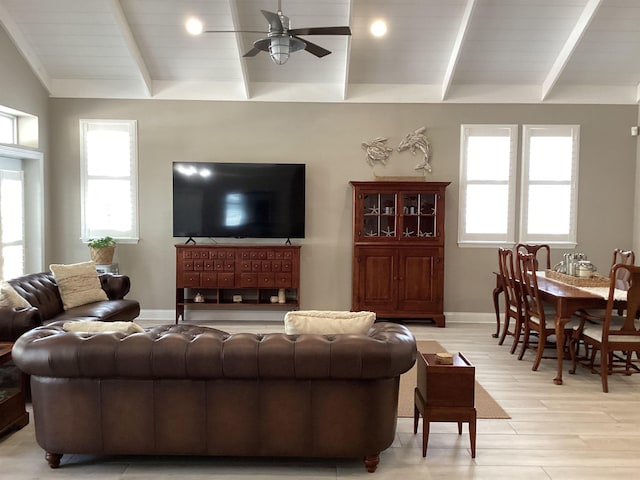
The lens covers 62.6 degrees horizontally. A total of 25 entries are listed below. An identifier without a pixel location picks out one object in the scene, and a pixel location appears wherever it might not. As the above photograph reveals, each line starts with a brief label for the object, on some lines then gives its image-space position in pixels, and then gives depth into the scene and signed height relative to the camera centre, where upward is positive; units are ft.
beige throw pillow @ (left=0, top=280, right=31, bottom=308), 14.30 -2.18
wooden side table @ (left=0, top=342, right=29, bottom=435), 11.51 -4.05
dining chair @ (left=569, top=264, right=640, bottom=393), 14.34 -3.04
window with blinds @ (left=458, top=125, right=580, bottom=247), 23.58 +1.84
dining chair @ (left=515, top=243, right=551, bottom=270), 20.50 -1.01
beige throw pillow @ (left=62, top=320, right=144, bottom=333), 10.28 -2.11
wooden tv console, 22.27 -1.98
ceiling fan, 13.10 +4.71
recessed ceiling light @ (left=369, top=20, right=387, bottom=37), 19.52 +7.30
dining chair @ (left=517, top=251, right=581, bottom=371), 16.44 -2.97
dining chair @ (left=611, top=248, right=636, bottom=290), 17.37 -1.70
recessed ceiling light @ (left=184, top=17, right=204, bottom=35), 19.22 +7.18
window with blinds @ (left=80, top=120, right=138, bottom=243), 23.45 +1.65
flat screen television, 22.75 +0.94
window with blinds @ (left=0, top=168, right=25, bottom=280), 20.59 -0.20
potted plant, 22.15 -1.28
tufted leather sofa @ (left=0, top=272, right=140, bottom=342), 13.56 -2.71
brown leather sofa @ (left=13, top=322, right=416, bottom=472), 9.50 -3.16
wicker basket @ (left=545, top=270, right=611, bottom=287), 17.06 -1.83
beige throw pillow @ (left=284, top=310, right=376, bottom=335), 10.38 -2.00
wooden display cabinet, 22.53 -1.63
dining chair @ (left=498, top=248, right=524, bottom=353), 18.11 -2.63
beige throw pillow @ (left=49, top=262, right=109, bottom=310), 18.04 -2.26
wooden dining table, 15.16 -2.29
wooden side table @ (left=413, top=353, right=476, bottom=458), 10.52 -3.47
